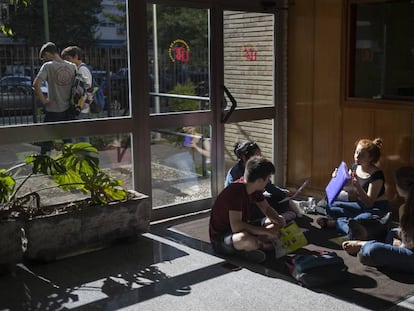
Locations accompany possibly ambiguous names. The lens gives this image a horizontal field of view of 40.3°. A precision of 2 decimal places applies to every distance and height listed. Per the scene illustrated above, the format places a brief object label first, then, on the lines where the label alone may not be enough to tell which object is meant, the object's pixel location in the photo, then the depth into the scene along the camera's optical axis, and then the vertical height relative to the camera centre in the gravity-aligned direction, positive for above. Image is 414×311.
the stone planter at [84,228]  3.93 -1.04
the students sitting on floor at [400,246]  3.57 -1.08
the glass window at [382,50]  4.84 +0.27
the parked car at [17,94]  4.06 -0.07
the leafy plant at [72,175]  3.96 -0.66
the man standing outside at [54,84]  4.23 +0.01
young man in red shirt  3.84 -0.94
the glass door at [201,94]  4.86 -0.10
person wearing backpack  4.34 +0.11
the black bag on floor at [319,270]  3.52 -1.18
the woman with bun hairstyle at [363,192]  4.47 -0.88
